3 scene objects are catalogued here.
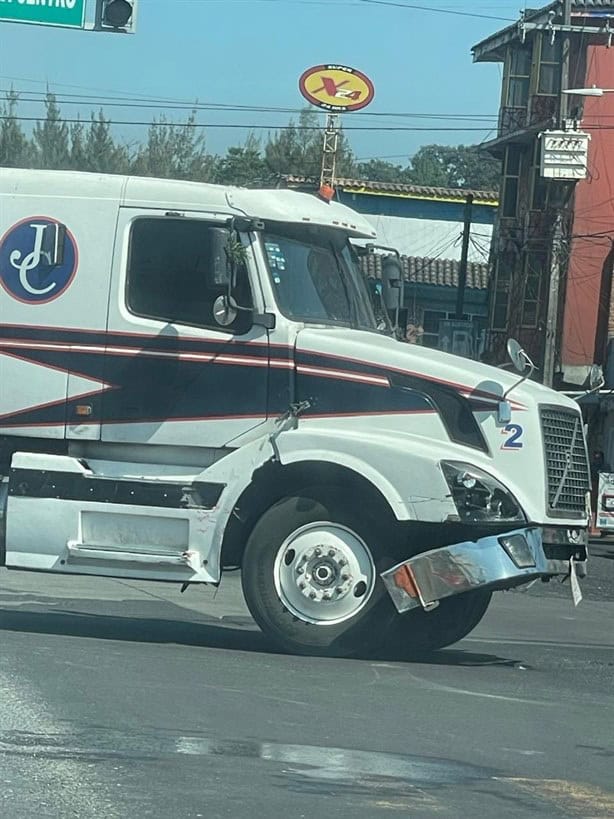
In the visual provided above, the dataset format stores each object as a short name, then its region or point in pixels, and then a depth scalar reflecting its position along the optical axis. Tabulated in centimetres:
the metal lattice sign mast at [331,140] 4257
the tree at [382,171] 10938
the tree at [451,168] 10937
